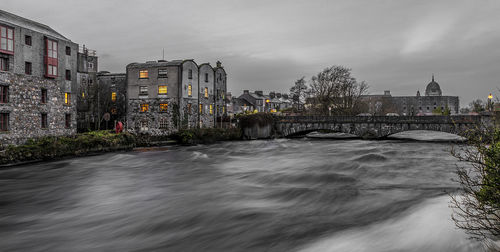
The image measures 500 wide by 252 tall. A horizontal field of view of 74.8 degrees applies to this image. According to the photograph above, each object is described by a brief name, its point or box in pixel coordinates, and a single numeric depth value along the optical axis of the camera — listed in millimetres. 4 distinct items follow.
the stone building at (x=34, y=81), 28938
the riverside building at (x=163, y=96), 49469
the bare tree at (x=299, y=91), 77875
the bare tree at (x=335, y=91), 62375
